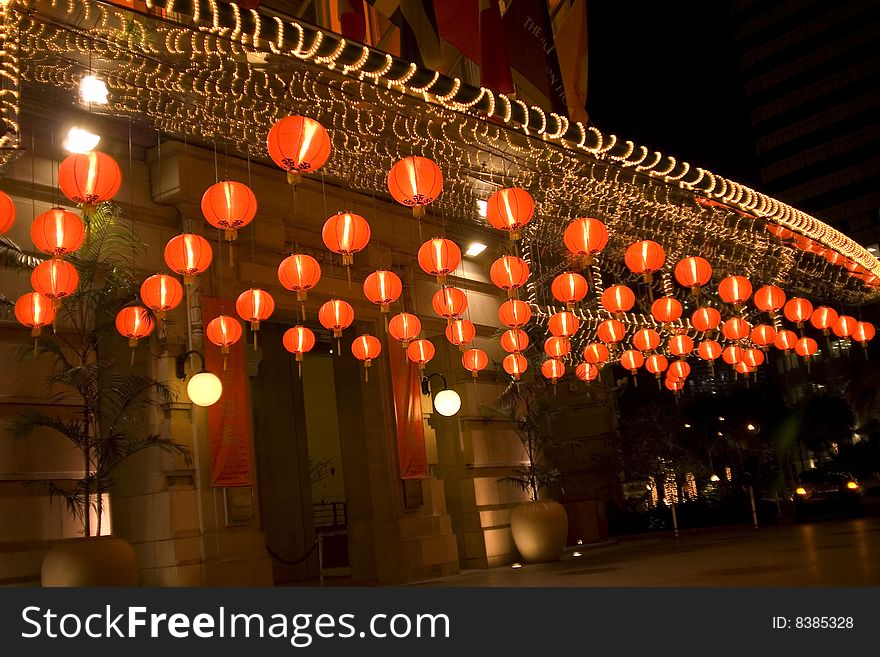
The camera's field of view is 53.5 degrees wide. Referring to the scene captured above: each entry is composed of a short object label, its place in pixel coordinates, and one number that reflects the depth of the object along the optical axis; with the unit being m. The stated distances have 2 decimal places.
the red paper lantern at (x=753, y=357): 14.55
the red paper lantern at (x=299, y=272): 8.74
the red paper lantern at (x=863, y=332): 15.18
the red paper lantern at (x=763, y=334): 14.00
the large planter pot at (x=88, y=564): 6.74
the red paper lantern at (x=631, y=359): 13.48
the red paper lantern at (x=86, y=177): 6.66
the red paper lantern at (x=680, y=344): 13.31
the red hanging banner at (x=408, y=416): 11.36
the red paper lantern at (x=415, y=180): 7.71
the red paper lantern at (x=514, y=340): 11.06
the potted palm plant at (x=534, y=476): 11.40
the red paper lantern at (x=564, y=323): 11.81
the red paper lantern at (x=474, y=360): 11.36
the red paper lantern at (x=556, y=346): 12.16
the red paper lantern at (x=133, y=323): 7.91
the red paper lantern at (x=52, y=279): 7.18
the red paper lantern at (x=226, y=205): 7.41
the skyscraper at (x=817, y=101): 48.94
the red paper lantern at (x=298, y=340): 9.57
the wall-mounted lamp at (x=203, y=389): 8.79
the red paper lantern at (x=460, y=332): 10.73
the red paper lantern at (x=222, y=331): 8.94
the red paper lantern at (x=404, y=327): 10.41
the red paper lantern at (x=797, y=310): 13.48
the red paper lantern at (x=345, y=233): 8.30
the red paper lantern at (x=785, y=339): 14.45
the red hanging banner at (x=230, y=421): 9.18
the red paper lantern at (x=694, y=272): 11.05
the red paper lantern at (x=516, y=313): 10.85
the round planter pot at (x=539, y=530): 11.38
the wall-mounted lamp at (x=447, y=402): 11.72
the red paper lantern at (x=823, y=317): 14.40
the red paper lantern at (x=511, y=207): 8.55
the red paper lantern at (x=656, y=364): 13.73
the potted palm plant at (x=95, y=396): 6.88
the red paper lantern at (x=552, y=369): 12.23
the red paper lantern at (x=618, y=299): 11.11
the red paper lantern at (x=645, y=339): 12.91
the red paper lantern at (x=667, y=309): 12.15
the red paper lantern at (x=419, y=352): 10.84
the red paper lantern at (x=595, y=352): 12.79
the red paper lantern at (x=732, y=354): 14.07
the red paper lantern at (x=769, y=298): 12.70
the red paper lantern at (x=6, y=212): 6.54
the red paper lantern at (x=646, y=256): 10.31
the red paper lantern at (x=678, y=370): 14.19
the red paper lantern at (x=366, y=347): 10.62
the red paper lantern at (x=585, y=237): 9.51
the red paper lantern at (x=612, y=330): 12.36
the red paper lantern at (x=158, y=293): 8.03
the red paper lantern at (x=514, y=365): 11.83
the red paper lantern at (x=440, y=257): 9.20
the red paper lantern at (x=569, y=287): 11.12
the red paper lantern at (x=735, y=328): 13.21
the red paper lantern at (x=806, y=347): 14.60
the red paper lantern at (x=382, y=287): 9.45
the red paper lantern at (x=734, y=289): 11.94
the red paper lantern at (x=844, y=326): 14.91
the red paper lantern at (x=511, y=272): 9.88
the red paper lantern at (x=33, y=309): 7.38
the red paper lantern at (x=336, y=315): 9.63
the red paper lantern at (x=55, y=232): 7.02
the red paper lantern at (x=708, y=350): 13.55
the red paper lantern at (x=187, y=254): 7.87
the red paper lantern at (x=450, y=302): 10.12
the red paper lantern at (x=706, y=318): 12.53
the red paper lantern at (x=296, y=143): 6.79
